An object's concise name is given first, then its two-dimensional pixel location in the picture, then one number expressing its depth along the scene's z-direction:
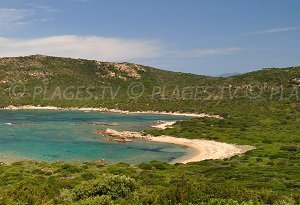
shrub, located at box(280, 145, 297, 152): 86.07
